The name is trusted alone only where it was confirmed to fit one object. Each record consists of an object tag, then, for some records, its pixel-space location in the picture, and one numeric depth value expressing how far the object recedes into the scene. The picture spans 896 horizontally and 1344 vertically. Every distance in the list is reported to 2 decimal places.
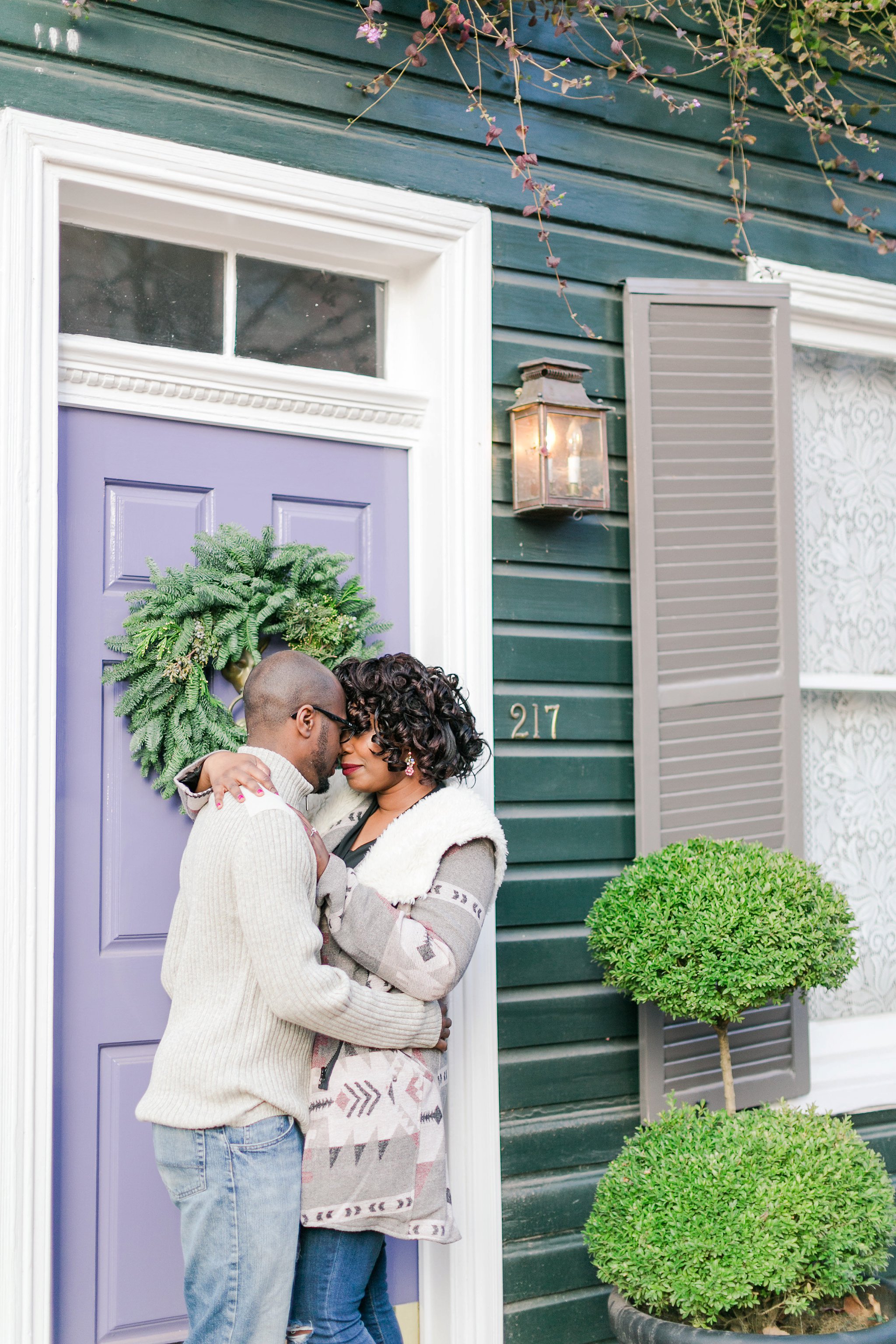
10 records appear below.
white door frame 2.29
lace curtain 3.58
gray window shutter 3.06
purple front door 2.42
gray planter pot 2.32
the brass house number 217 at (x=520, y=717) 2.94
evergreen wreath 2.50
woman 2.03
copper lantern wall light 2.90
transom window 2.64
